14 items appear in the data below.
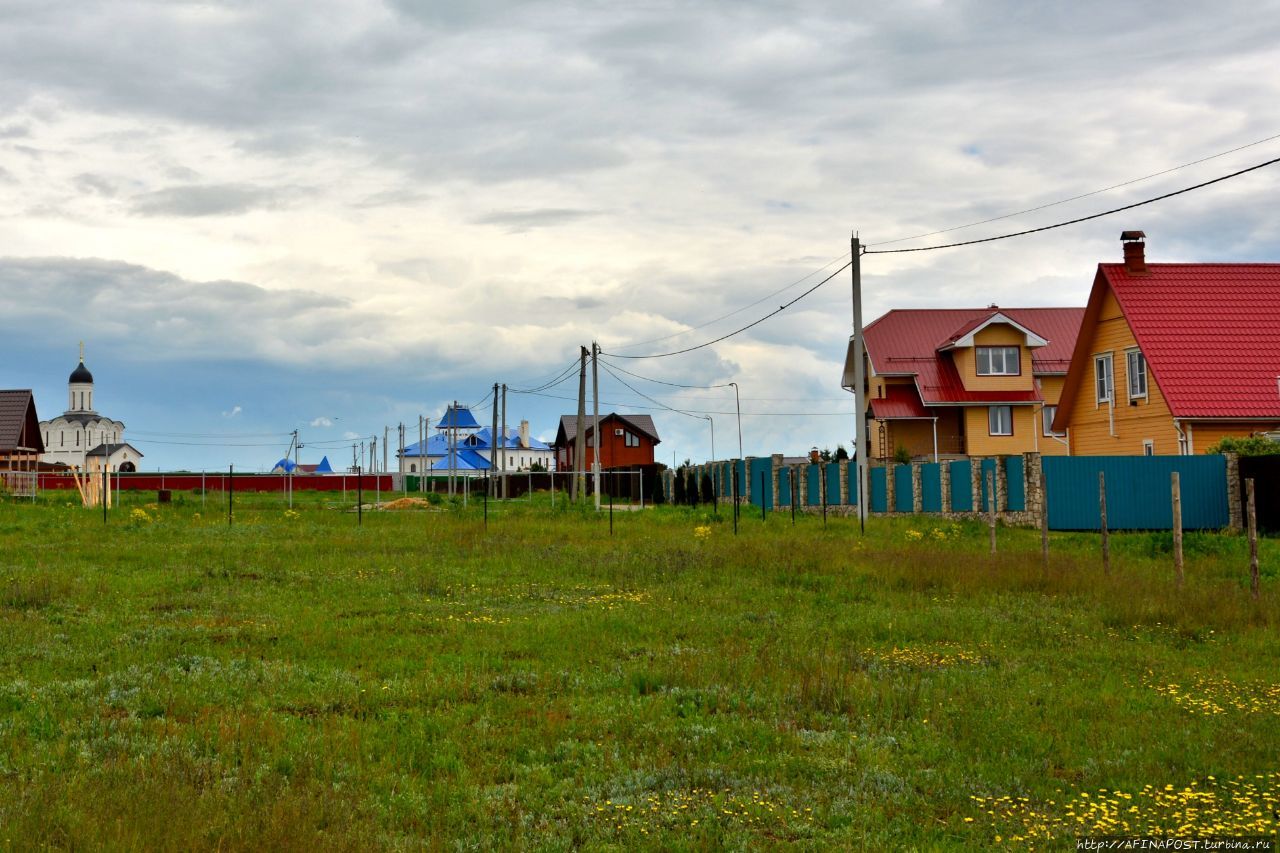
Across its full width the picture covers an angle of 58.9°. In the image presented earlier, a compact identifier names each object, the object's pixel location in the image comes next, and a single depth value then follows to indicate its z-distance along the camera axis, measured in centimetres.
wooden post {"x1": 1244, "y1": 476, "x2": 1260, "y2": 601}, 1538
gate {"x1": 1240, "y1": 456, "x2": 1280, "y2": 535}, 2762
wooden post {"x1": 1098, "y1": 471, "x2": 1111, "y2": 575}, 1873
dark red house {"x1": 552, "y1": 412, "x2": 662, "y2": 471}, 8738
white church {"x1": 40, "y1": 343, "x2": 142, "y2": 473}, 15600
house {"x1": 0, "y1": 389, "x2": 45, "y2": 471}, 7038
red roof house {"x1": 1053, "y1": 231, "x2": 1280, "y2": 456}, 3284
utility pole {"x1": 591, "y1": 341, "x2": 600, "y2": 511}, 4616
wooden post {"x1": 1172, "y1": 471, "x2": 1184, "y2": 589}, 1705
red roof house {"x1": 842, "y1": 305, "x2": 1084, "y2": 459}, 5175
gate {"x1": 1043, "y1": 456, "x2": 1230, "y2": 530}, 2923
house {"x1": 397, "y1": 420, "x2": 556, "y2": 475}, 10725
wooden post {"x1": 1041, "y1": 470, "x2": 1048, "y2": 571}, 1962
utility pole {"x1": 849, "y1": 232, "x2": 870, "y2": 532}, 2974
